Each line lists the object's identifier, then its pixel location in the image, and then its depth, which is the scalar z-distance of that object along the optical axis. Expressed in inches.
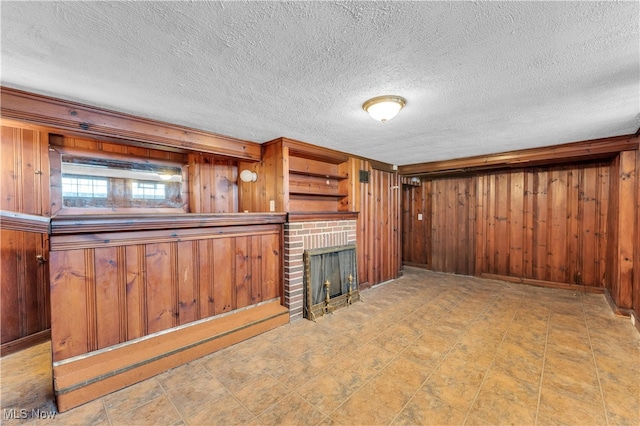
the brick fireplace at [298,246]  123.9
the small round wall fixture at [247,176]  135.0
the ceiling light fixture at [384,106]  79.9
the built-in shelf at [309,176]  128.0
